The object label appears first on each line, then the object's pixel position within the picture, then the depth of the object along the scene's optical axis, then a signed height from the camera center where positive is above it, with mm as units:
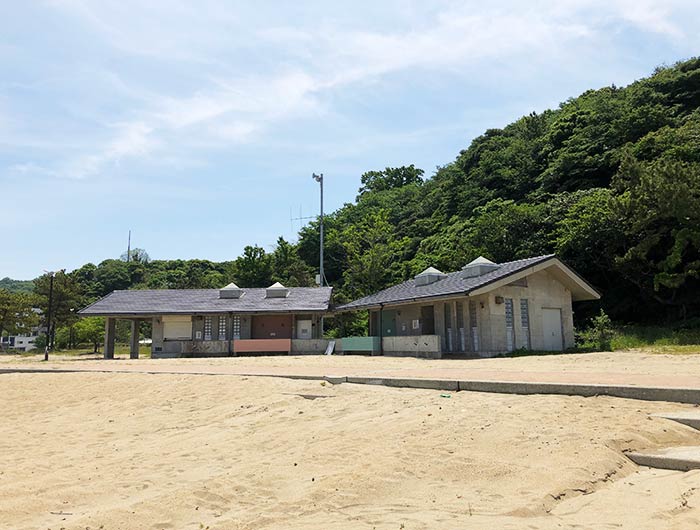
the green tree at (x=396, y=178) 88312 +25439
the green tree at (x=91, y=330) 46778 +1080
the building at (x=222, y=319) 30531 +1311
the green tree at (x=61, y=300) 48125 +3701
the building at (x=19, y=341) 74331 +342
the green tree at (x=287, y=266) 53781 +7628
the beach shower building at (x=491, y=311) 22359 +1174
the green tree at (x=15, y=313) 45438 +2520
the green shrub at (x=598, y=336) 23309 +39
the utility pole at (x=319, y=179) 43719 +12530
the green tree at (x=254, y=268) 56812 +7382
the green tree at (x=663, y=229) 27328 +5665
